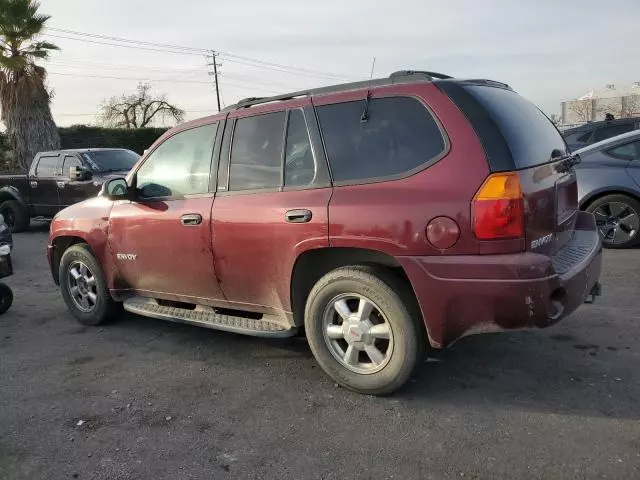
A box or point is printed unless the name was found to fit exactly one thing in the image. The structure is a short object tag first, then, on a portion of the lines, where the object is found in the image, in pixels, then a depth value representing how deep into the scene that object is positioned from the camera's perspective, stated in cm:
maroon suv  307
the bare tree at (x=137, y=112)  5144
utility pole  5795
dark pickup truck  1141
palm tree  2031
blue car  712
